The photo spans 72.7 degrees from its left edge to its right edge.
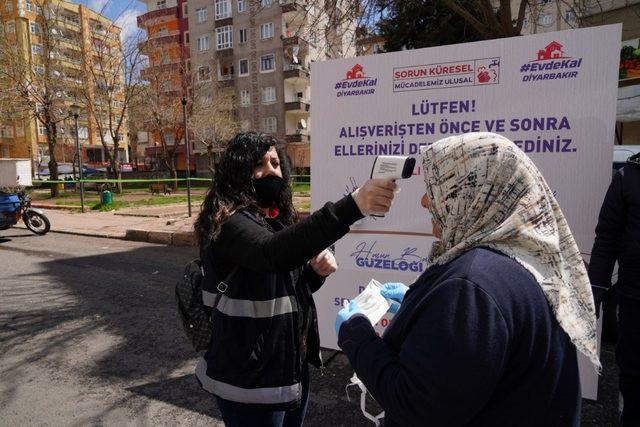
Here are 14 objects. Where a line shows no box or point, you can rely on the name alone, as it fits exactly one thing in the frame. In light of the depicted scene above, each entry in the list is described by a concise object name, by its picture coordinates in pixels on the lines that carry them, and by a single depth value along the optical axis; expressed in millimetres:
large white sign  2645
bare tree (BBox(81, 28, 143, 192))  21453
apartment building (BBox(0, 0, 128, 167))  20609
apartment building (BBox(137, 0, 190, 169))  23484
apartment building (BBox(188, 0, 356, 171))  38062
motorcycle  10438
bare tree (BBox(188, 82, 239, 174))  26969
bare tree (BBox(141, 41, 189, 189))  24047
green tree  10391
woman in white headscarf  1005
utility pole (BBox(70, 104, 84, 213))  15384
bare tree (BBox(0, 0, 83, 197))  19609
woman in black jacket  1509
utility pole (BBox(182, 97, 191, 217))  12211
